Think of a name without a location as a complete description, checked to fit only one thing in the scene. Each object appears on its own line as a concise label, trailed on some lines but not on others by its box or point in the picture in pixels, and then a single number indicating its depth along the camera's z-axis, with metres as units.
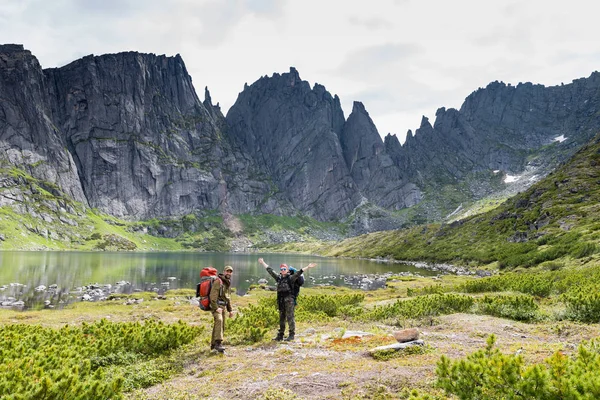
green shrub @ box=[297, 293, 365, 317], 28.77
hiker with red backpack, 16.62
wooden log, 14.41
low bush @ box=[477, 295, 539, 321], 22.89
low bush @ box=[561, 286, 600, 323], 20.17
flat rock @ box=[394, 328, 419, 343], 15.45
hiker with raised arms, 18.45
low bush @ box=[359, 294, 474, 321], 25.08
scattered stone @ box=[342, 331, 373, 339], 18.17
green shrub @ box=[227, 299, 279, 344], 18.75
